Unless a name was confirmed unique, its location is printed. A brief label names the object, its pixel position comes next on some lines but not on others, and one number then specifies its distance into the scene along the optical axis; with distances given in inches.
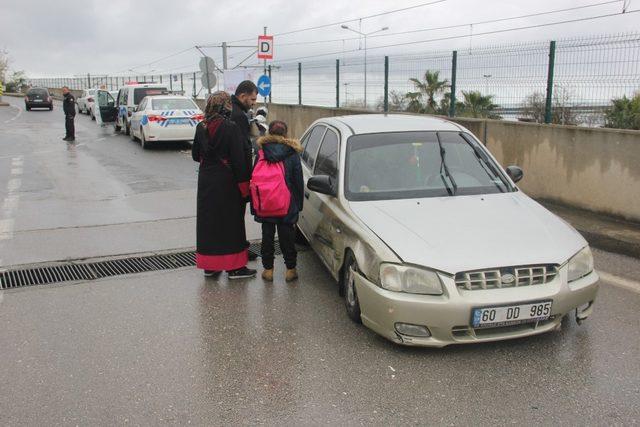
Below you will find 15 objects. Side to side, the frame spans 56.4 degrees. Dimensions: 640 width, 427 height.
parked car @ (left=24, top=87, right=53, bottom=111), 1738.4
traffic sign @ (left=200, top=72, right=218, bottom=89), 821.9
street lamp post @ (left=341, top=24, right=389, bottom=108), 558.7
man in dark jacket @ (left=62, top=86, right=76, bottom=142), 800.3
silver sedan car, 152.1
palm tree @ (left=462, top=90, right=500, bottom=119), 400.5
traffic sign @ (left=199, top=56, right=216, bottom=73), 806.5
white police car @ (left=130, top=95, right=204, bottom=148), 695.7
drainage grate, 230.2
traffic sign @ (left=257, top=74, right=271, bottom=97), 787.4
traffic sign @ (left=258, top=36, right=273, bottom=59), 761.0
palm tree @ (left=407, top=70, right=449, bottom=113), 456.1
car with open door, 1108.5
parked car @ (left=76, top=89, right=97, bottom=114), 1414.9
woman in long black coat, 216.1
